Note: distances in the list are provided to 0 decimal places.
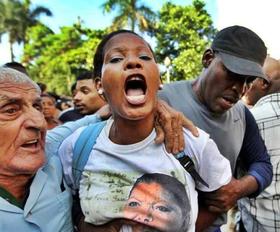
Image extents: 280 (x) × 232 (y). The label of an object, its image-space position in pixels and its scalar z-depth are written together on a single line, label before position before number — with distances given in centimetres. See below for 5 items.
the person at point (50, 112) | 228
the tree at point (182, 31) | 1546
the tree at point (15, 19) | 2252
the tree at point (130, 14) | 1708
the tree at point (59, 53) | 2234
